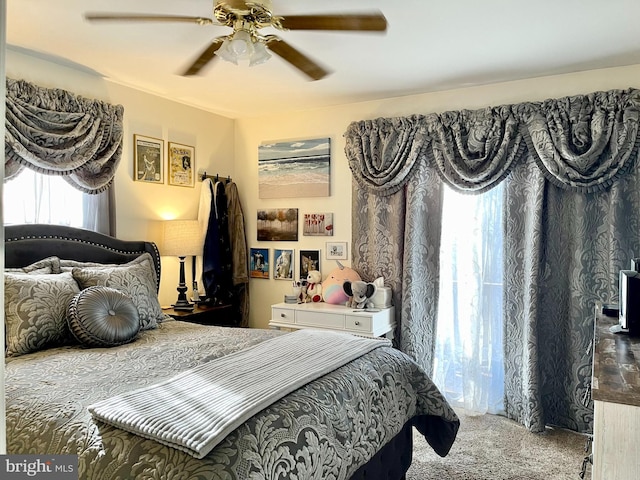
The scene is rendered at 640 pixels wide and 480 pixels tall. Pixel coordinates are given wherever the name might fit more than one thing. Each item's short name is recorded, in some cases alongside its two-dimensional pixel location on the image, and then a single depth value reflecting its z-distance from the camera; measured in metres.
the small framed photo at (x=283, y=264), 4.45
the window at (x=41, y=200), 3.02
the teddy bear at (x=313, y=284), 4.18
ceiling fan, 1.95
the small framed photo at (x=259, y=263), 4.58
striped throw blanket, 1.44
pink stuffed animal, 3.96
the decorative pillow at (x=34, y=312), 2.38
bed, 1.45
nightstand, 3.65
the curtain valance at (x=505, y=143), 3.05
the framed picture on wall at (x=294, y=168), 4.25
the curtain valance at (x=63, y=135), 2.85
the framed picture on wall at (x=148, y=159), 3.72
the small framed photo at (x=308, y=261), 4.30
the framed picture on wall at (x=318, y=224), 4.25
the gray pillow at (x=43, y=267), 2.75
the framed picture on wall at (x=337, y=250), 4.18
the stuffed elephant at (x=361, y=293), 3.74
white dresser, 3.59
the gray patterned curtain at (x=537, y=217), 3.10
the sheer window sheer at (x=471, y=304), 3.59
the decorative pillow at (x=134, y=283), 2.83
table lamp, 3.74
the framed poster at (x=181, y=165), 4.05
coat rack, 4.37
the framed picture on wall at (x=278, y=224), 4.43
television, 2.21
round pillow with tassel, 2.46
